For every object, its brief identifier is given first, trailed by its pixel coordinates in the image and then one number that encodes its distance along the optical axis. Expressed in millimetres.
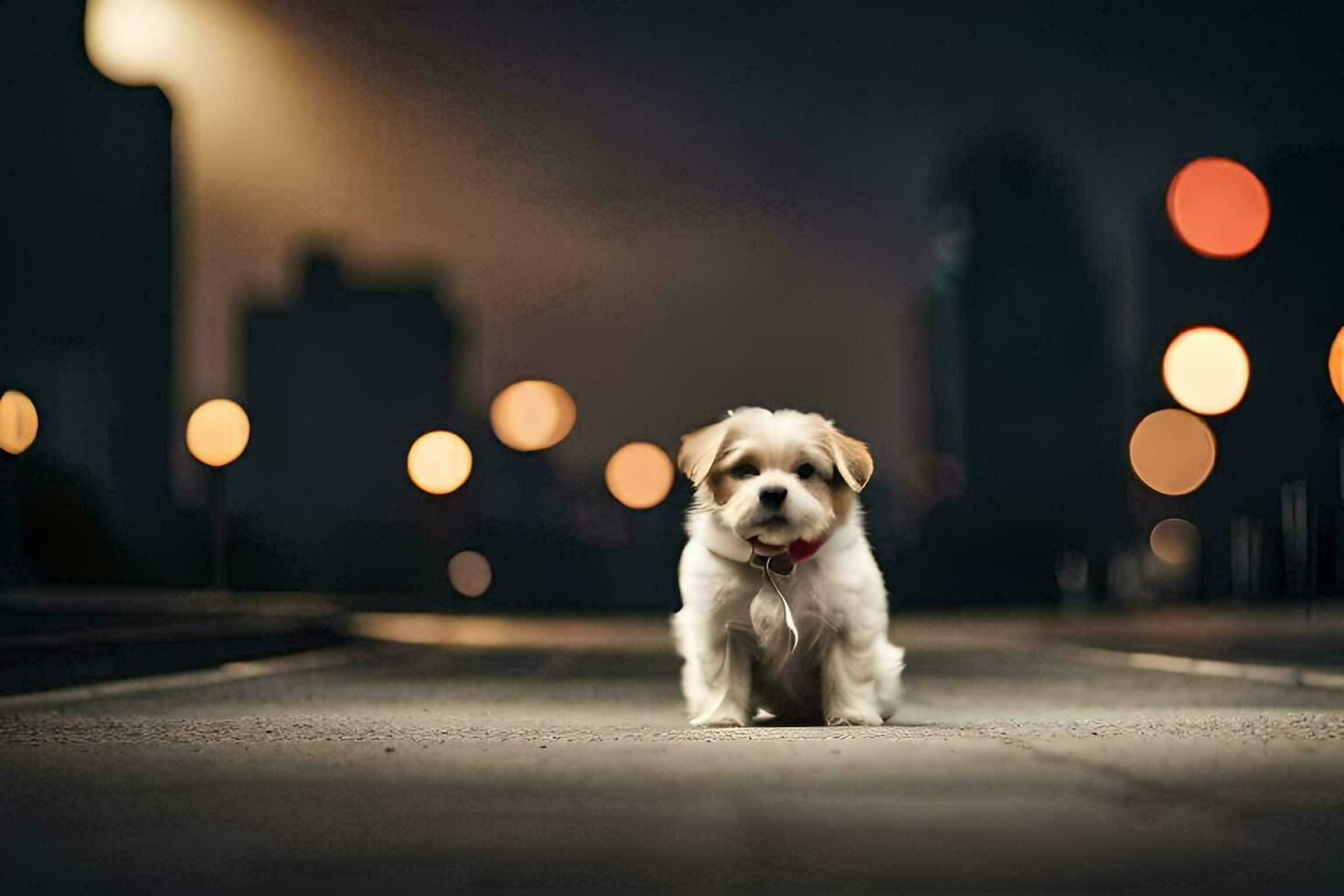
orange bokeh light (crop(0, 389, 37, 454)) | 38938
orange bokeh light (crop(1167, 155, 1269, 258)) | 21125
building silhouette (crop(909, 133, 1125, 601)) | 130375
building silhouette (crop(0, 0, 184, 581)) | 78938
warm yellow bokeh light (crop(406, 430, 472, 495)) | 59219
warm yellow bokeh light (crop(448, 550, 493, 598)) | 92688
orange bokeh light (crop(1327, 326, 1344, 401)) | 17734
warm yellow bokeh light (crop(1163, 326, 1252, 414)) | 22938
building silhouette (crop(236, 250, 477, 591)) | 114812
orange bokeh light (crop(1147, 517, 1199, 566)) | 83688
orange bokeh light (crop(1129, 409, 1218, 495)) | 63781
